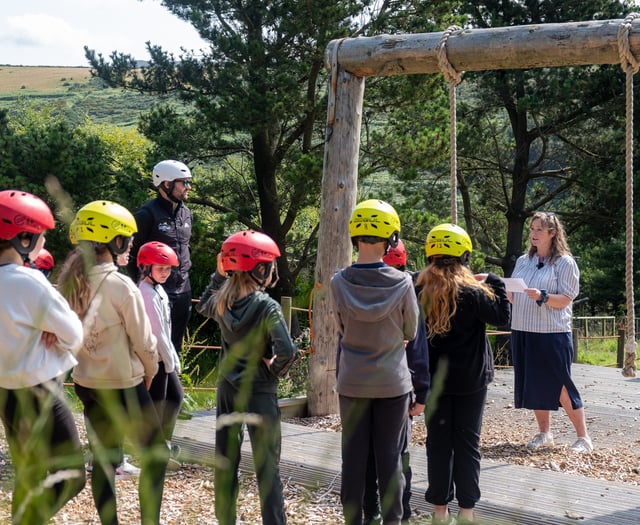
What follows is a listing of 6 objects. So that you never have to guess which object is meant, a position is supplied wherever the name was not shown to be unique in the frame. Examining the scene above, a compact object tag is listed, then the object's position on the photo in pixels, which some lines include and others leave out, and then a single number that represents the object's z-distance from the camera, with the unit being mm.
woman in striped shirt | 5973
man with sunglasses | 6168
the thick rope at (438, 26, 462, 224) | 6286
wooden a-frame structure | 6031
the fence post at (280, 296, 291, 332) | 7992
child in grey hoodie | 3949
